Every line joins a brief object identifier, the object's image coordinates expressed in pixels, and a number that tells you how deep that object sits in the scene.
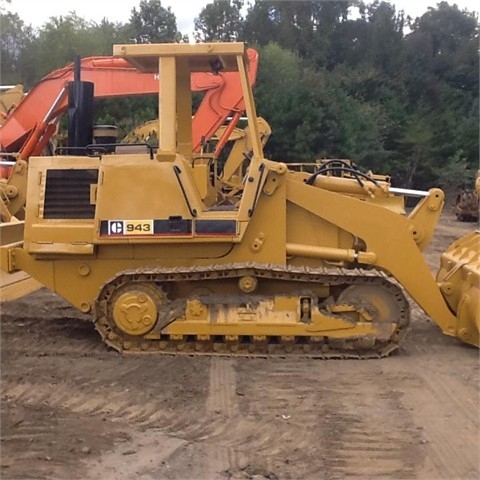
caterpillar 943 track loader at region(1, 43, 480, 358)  6.65
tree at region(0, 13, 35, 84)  35.44
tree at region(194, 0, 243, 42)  42.38
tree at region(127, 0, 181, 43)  42.00
